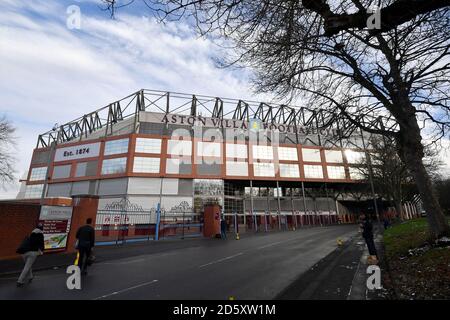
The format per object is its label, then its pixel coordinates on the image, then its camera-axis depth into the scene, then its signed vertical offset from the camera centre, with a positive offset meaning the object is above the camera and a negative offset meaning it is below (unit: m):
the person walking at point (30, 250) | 6.80 -0.65
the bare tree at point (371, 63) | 4.30 +3.95
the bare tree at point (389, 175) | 27.42 +6.03
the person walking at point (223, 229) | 21.98 -0.40
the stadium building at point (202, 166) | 39.53 +10.15
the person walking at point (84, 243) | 7.89 -0.55
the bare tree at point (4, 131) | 24.85 +9.39
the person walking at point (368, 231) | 8.28 -0.28
